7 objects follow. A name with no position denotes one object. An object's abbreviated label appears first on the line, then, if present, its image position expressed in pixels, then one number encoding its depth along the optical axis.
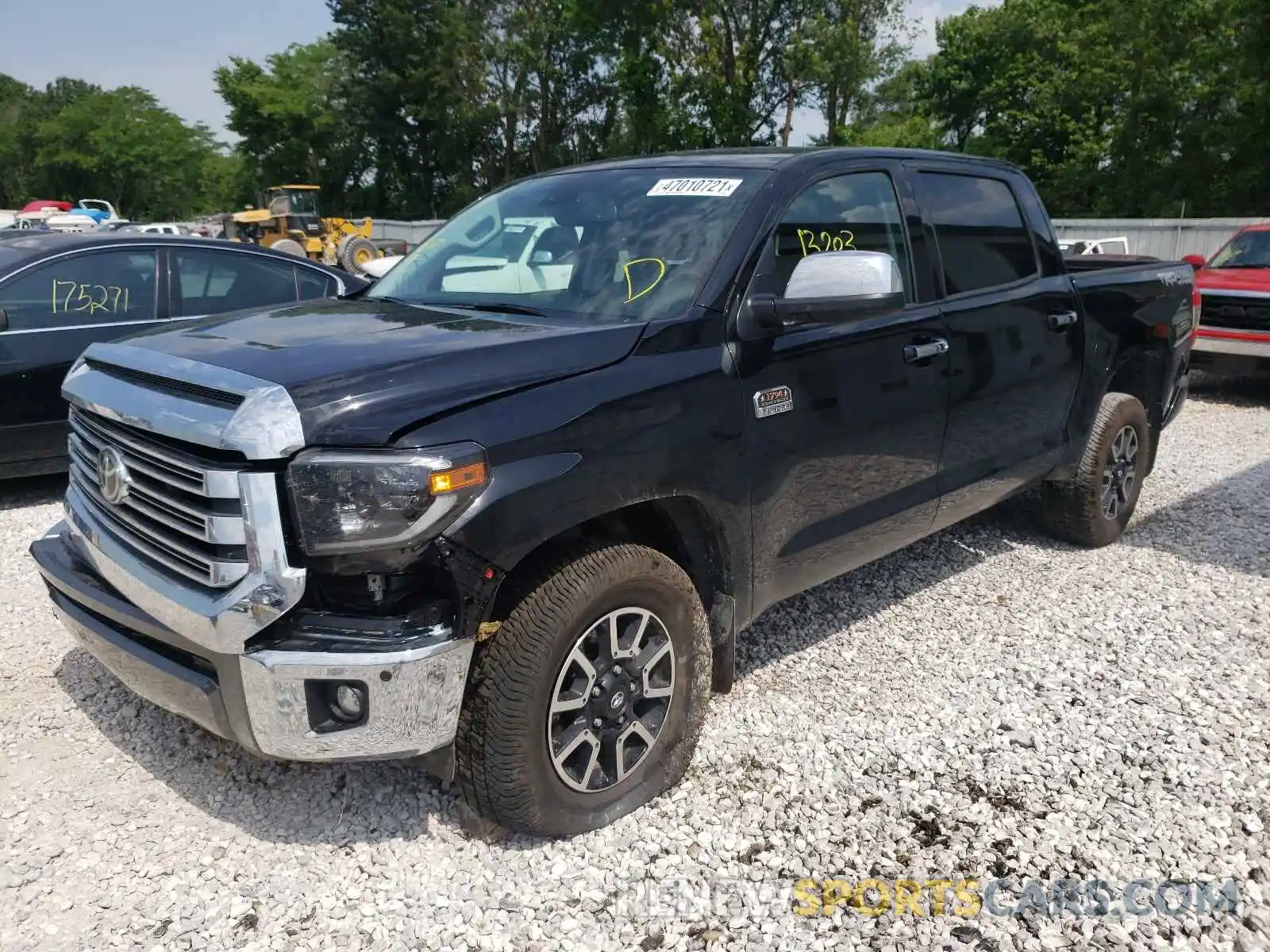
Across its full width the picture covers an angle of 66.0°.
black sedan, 5.77
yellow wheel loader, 26.16
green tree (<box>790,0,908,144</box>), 31.41
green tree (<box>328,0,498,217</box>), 46.88
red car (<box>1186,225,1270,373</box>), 9.52
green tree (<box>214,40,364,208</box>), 53.97
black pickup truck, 2.34
